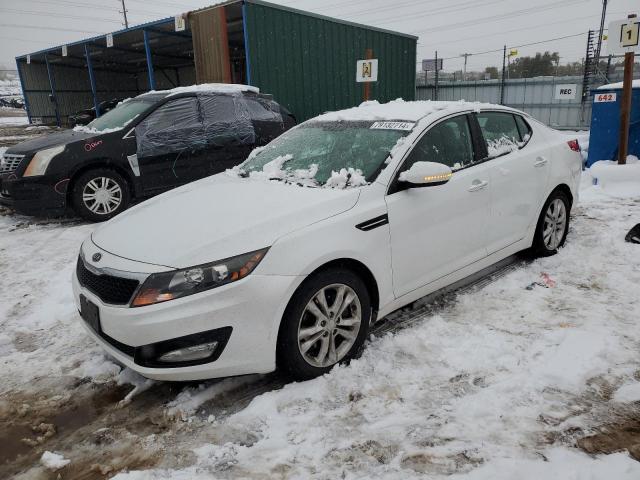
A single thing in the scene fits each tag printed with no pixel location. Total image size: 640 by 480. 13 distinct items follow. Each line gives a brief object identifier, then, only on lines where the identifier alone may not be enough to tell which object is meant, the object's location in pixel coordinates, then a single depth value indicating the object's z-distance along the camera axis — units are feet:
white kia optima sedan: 8.18
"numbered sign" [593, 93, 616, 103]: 26.55
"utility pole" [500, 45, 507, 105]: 58.23
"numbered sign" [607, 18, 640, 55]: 22.95
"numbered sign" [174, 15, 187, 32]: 40.40
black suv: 20.24
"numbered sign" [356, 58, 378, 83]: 27.27
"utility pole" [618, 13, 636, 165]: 23.73
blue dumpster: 26.03
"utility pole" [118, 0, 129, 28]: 190.49
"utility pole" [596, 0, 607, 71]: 67.71
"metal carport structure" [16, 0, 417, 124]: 37.63
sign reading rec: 52.80
